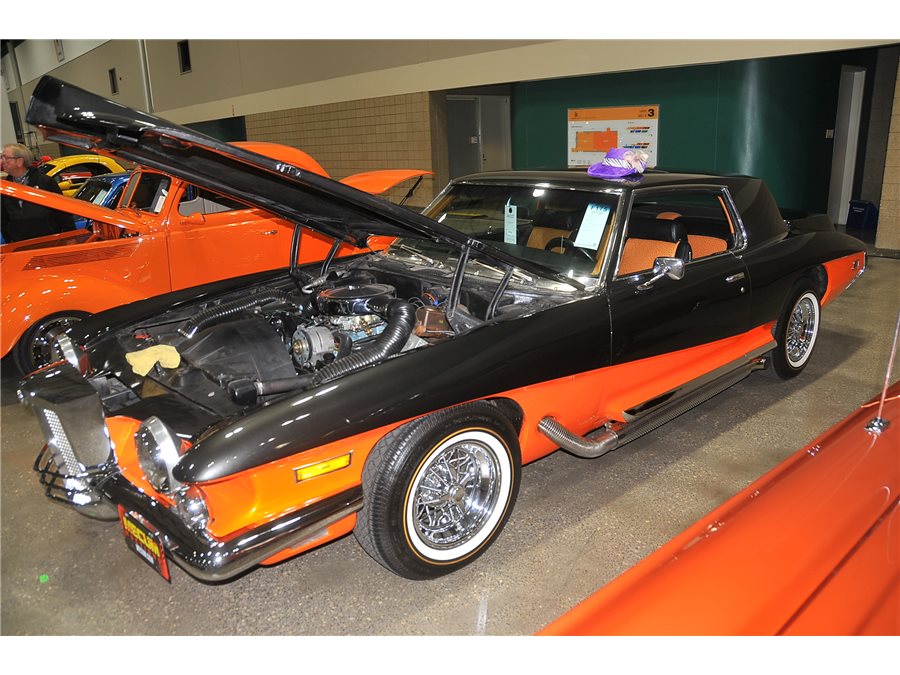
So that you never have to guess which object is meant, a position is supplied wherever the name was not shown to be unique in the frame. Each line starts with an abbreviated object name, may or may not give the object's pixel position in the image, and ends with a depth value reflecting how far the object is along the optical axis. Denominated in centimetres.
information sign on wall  943
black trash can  1025
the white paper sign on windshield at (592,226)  327
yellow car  1075
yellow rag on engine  286
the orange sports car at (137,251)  470
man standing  573
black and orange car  225
